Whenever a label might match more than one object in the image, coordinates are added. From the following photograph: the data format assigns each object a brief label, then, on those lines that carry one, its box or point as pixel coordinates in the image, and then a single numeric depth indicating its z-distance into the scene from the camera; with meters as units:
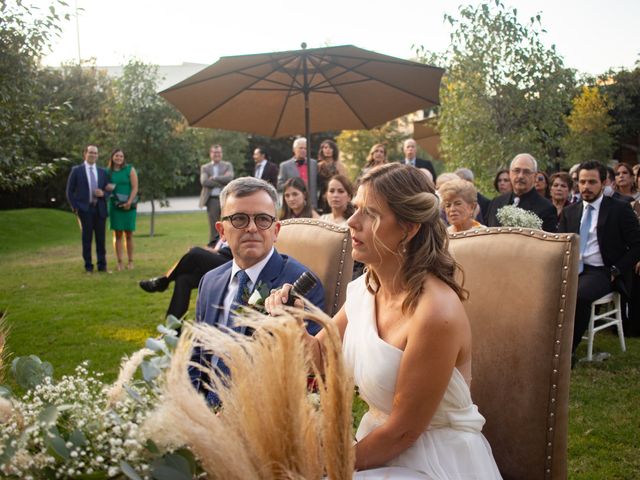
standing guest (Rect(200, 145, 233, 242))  14.62
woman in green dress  12.74
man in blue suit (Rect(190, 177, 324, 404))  3.35
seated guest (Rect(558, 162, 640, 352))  6.65
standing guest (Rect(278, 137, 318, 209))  10.05
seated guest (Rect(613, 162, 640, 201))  9.86
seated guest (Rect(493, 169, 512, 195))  10.51
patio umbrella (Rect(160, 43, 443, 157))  8.02
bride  2.14
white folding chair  6.49
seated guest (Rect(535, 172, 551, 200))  10.71
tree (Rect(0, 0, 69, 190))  7.36
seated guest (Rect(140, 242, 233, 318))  6.87
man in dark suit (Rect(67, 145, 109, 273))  12.54
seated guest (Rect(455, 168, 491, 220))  9.69
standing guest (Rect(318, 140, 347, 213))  10.20
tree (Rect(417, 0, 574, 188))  13.53
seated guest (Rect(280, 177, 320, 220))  7.40
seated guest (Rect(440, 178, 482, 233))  6.31
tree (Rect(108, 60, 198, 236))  21.81
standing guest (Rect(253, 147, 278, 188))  12.47
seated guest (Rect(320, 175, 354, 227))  7.32
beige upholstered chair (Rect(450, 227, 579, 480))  2.42
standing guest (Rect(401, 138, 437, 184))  11.77
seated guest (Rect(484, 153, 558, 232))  7.52
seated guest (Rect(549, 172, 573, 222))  9.05
